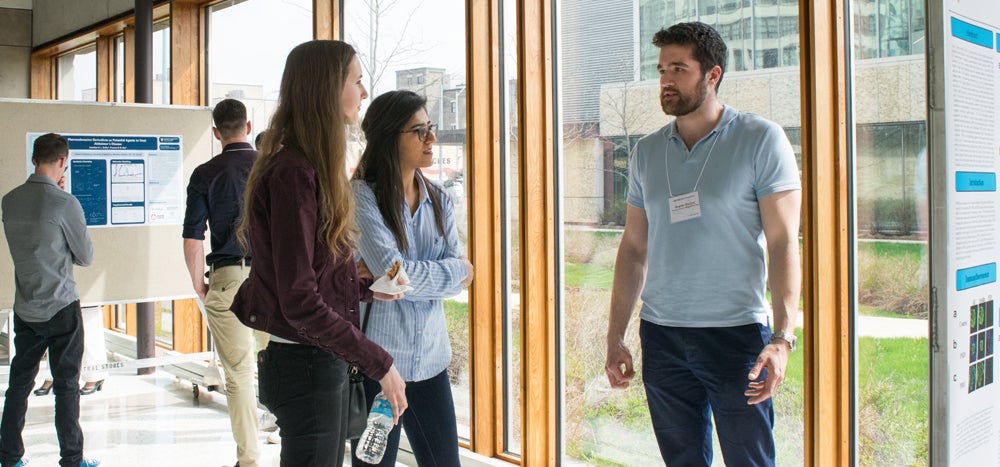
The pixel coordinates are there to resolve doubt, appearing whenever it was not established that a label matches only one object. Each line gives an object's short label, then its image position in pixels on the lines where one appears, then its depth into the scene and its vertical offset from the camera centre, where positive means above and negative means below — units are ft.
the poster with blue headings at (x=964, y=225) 4.76 +0.09
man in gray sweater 11.73 -0.68
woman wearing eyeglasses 7.09 -0.16
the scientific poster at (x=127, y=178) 16.63 +1.46
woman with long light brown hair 5.61 -0.15
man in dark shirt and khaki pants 11.80 -0.05
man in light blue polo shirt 6.70 -0.17
